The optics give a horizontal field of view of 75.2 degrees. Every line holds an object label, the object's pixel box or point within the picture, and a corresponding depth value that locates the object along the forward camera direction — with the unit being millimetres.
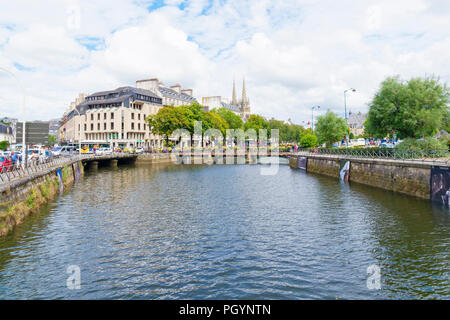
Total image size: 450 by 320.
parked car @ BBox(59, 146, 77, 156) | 70688
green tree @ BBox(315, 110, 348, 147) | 73750
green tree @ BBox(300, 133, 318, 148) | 94500
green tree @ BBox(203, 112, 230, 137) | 103238
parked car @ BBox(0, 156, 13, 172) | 23281
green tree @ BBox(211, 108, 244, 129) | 135000
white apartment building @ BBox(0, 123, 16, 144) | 148125
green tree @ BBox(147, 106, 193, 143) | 91694
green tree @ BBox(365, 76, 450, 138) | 38406
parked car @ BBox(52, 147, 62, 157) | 62053
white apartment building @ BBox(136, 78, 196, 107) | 124750
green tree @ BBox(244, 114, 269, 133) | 145650
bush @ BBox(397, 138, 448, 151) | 37906
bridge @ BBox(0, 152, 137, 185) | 22859
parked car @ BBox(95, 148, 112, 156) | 71725
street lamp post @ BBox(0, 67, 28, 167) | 26078
